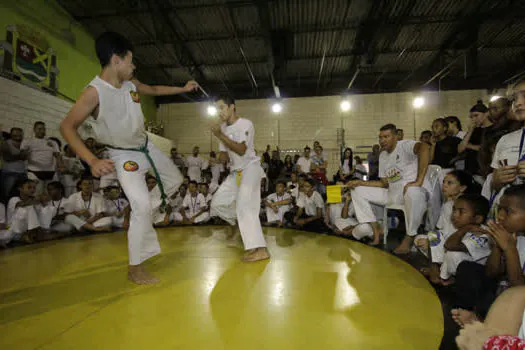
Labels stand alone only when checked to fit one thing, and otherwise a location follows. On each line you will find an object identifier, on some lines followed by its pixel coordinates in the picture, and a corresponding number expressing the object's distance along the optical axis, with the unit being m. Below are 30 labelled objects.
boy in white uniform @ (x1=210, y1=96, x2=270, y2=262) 2.63
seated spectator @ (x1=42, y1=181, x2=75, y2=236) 4.22
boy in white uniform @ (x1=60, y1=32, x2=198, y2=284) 1.85
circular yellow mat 1.26
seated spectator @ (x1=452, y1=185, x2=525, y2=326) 1.29
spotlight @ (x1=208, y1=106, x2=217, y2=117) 11.02
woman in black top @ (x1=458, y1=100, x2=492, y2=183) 2.88
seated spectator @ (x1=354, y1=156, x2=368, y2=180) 6.00
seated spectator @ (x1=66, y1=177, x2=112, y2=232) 4.35
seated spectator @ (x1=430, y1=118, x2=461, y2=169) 3.45
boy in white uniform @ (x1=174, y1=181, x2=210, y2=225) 5.25
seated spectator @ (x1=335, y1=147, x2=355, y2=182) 7.92
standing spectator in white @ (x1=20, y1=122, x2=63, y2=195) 4.57
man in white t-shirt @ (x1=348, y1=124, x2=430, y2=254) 2.86
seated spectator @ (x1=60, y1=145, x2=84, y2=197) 5.25
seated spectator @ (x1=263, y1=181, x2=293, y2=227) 5.16
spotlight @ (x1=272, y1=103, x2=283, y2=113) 11.08
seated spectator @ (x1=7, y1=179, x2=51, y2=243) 3.70
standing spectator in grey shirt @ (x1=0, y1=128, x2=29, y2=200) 4.20
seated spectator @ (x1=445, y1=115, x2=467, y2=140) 3.74
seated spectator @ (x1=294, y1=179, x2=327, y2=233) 4.95
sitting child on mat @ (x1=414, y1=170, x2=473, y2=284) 2.05
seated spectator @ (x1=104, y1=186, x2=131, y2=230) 4.72
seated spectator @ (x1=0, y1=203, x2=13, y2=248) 3.49
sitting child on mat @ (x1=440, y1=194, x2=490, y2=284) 1.77
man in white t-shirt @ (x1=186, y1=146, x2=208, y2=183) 9.59
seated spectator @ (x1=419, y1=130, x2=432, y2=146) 5.16
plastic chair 3.01
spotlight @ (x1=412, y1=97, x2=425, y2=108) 10.38
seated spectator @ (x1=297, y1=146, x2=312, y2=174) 9.12
